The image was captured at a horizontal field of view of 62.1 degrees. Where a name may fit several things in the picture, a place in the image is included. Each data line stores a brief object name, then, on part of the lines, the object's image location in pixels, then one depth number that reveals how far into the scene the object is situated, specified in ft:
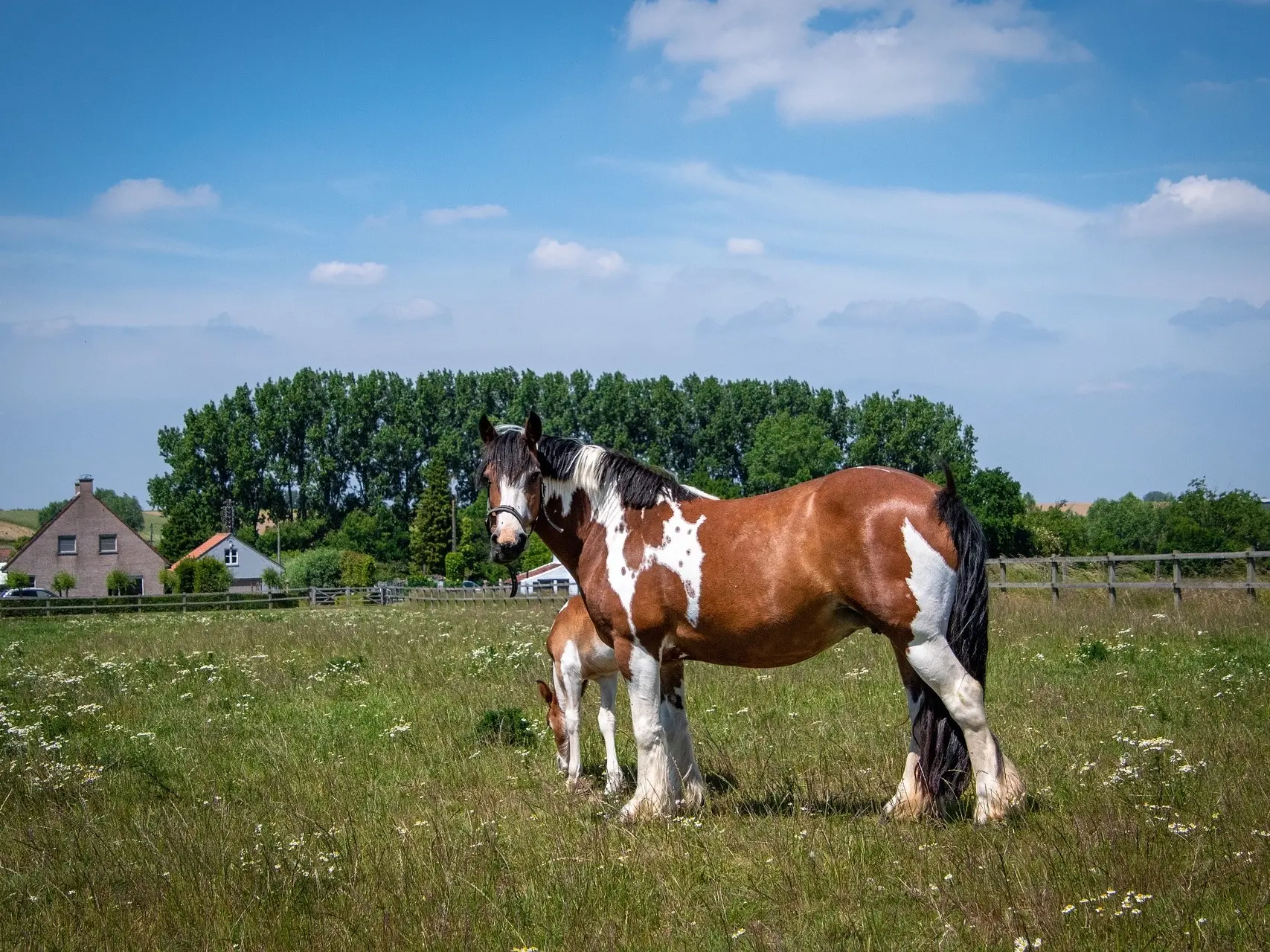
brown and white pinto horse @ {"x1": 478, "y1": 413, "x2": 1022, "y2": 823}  19.07
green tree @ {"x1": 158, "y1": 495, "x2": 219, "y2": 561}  265.13
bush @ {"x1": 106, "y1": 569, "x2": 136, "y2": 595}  216.13
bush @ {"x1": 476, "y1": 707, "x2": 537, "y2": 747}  28.99
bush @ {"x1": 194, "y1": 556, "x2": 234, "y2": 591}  202.28
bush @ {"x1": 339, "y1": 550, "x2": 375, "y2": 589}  228.02
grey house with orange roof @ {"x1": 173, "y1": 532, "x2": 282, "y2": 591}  250.16
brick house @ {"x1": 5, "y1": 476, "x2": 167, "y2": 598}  233.96
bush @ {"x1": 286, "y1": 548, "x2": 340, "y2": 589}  237.66
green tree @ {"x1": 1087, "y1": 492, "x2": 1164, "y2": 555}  361.92
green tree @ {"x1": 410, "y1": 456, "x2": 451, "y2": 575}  236.43
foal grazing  25.57
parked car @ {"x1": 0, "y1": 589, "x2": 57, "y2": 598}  213.66
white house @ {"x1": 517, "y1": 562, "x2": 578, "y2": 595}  169.91
